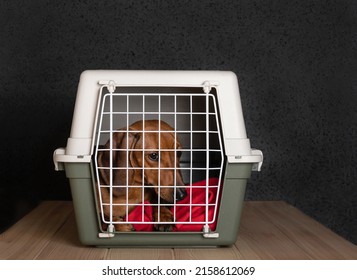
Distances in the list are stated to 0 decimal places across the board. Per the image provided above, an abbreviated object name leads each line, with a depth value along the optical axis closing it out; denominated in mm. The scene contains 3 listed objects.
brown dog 1513
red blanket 1493
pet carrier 1437
